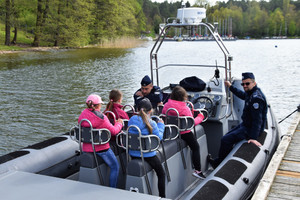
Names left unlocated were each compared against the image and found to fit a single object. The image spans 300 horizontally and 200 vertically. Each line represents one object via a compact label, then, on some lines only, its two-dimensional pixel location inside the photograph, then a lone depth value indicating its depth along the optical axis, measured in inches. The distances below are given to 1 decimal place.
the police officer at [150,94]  198.8
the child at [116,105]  159.9
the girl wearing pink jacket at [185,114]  164.4
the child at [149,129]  133.9
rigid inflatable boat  125.7
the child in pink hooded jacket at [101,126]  139.3
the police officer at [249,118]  172.2
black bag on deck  225.2
